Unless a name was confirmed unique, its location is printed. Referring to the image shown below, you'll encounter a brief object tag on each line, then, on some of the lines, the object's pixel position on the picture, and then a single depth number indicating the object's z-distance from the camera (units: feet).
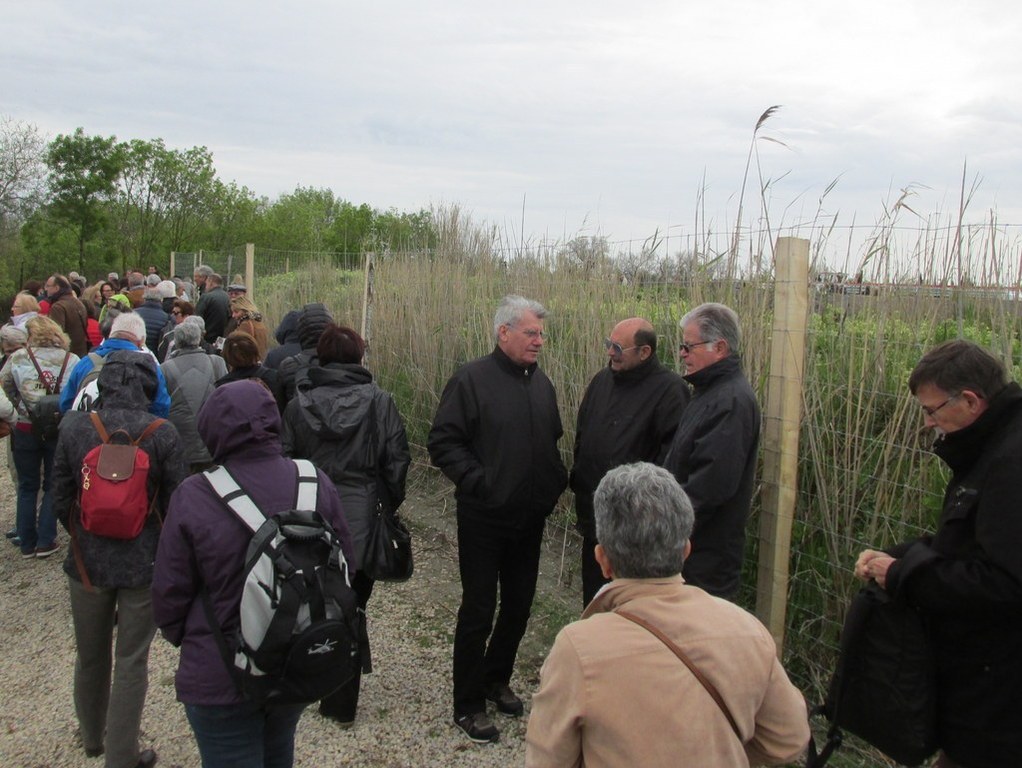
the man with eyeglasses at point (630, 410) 11.31
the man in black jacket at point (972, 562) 6.48
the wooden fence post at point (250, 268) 38.48
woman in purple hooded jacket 7.47
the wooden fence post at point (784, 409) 11.14
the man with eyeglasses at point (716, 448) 9.37
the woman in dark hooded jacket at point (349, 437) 11.94
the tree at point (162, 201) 105.50
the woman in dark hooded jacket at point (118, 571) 10.17
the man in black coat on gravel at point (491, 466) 11.61
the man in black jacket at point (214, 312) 28.04
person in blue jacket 11.39
